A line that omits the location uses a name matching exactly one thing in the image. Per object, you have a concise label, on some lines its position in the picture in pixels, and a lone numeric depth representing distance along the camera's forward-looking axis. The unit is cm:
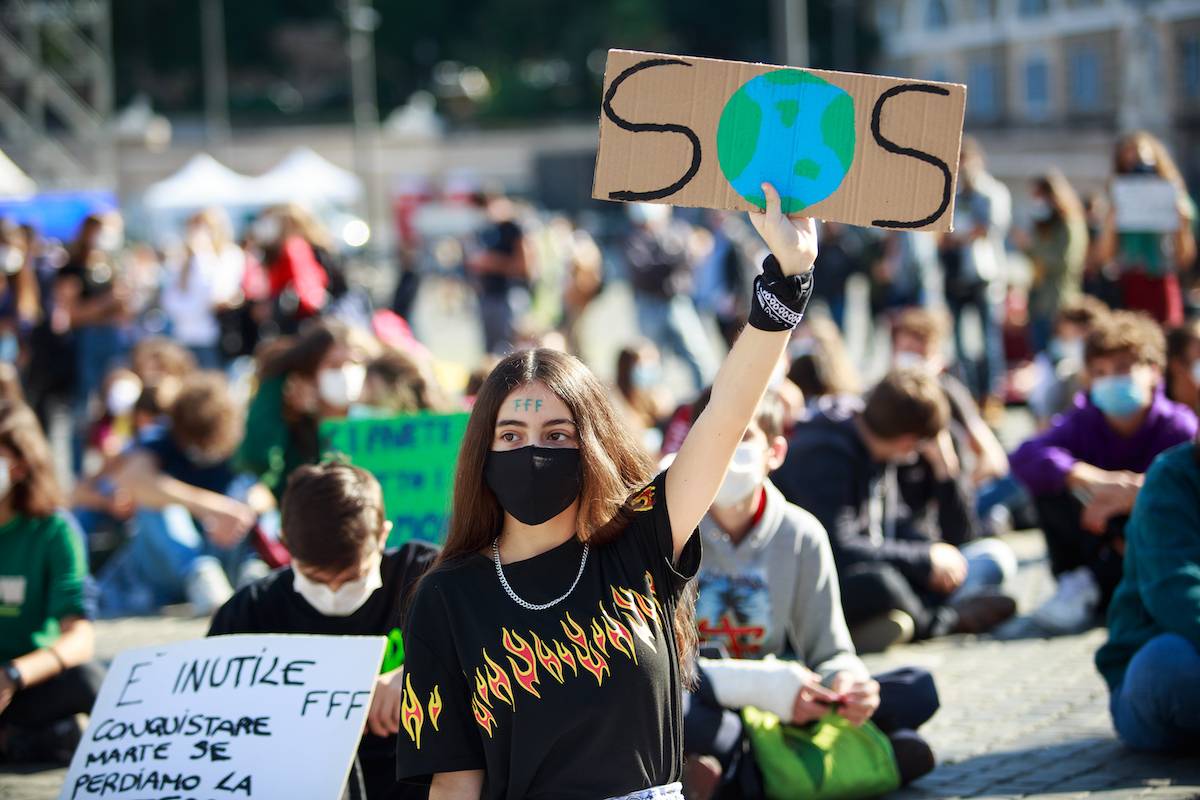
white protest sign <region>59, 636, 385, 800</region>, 759
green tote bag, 882
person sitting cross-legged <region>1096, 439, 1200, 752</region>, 895
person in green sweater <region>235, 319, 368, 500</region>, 1302
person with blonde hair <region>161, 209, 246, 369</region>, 2487
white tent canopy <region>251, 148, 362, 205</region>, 6550
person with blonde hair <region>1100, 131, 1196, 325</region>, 1833
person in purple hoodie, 1222
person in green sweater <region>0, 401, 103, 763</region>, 1023
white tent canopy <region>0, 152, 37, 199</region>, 4366
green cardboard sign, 1229
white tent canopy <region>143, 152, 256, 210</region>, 6290
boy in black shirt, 812
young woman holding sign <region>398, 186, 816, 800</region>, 611
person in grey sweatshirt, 877
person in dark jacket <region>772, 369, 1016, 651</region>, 1196
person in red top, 2141
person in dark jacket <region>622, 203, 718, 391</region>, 2642
